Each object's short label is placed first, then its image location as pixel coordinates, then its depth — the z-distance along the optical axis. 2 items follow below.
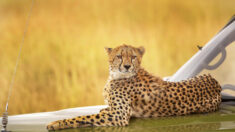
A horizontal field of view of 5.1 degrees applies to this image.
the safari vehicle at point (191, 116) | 13.90
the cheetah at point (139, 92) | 14.02
